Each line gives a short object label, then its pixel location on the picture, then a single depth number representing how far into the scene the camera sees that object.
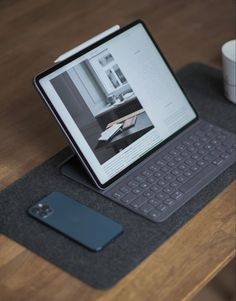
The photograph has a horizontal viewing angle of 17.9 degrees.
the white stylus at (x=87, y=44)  1.22
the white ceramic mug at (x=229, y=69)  1.41
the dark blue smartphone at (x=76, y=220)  1.14
